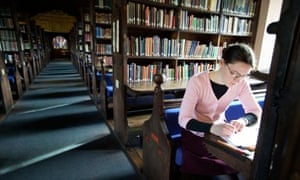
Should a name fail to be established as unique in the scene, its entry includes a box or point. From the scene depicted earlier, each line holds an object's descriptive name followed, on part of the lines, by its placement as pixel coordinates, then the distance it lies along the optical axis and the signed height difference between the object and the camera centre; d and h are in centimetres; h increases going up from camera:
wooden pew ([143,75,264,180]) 126 -65
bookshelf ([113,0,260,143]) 228 +21
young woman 110 -34
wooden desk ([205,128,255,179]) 73 -41
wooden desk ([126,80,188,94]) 205 -42
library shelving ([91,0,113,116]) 327 +7
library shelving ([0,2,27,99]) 421 +11
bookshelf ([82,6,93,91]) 488 +26
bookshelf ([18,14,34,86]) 510 -1
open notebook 91 -44
